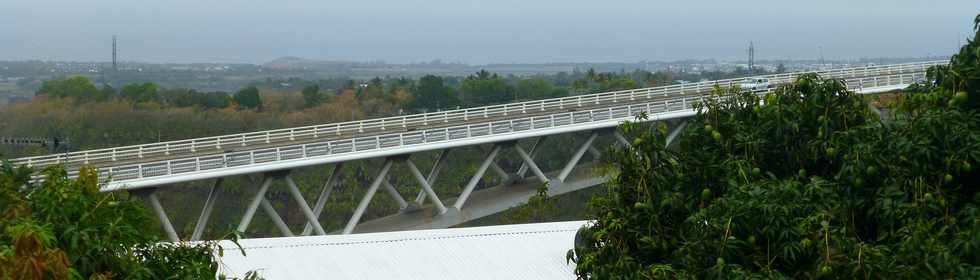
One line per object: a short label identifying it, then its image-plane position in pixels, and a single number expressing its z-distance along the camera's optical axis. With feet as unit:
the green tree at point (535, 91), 451.12
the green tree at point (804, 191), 56.08
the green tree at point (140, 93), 415.50
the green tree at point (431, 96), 394.93
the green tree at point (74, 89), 444.55
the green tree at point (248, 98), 413.80
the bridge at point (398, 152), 158.40
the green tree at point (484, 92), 426.51
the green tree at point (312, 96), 437.99
